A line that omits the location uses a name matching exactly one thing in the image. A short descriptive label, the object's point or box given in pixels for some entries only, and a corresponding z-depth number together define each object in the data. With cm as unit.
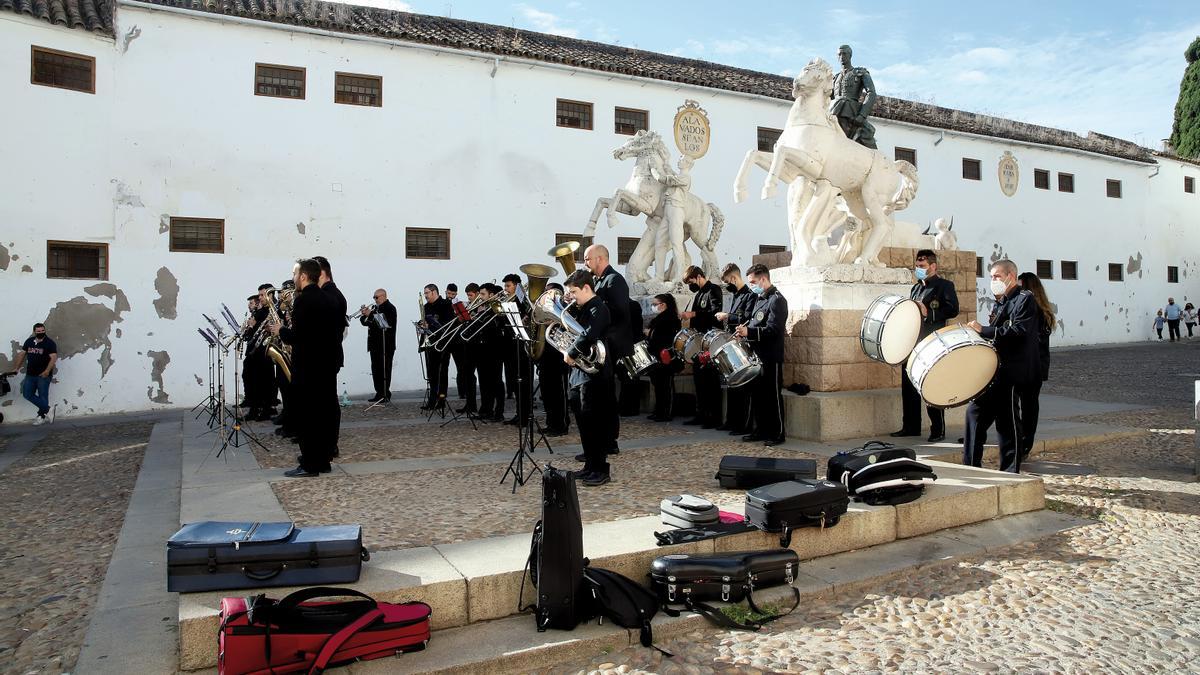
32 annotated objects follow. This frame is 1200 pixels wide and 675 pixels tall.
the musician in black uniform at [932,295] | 753
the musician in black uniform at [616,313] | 621
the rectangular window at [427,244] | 1511
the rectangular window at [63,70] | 1255
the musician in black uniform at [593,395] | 580
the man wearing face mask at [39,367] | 1189
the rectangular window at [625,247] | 1698
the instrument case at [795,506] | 429
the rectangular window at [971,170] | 2270
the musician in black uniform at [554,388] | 878
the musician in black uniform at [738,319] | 844
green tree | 3322
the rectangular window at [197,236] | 1344
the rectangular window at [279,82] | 1410
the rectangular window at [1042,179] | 2428
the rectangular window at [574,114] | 1653
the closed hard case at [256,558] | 338
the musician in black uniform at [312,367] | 637
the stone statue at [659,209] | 1150
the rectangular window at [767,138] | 1884
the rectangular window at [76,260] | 1257
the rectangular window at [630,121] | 1714
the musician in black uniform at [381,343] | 1179
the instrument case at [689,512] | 431
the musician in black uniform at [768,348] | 768
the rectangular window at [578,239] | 1478
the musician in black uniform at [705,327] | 914
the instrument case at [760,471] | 543
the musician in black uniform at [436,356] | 1091
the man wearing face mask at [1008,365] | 608
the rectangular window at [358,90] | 1472
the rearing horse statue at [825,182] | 843
